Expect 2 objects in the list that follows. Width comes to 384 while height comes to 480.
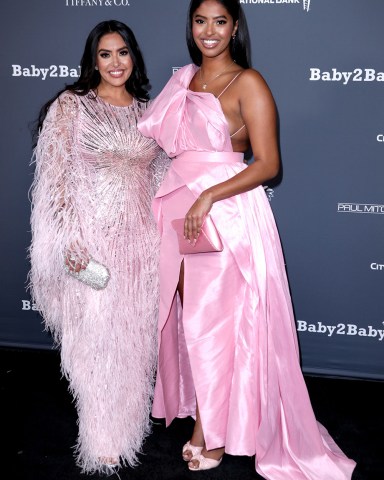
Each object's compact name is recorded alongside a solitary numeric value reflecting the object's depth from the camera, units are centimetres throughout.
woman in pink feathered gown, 206
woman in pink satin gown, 202
